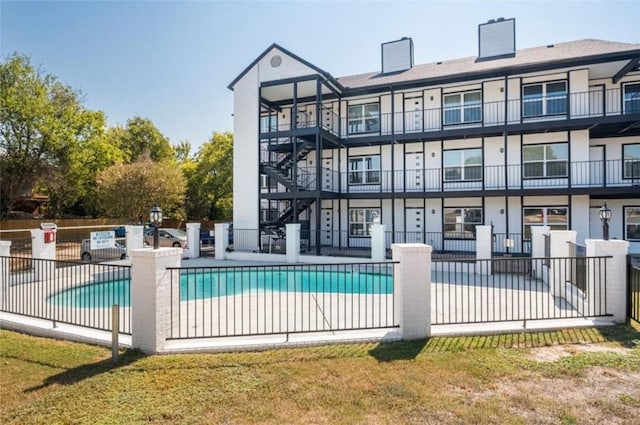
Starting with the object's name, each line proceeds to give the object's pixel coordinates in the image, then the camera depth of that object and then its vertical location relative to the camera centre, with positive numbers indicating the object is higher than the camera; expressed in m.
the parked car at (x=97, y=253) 15.75 -1.70
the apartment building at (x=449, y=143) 16.83 +3.81
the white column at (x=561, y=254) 9.38 -1.13
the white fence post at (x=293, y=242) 16.64 -1.30
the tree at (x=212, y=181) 35.75 +3.56
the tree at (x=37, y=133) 25.66 +6.31
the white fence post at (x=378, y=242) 15.02 -1.18
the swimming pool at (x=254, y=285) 11.27 -2.58
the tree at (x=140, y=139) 41.81 +9.20
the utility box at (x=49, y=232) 12.49 -0.58
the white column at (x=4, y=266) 8.65 -1.27
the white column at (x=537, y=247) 11.98 -1.17
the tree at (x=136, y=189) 27.58 +2.12
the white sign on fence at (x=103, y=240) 15.48 -1.09
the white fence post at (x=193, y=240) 18.81 -1.33
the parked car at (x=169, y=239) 21.53 -1.49
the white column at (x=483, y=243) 13.34 -1.11
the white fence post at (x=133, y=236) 15.70 -0.93
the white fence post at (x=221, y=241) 18.12 -1.34
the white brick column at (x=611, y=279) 6.84 -1.29
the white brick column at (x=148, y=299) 5.57 -1.33
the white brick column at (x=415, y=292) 6.07 -1.34
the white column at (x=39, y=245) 12.29 -1.03
